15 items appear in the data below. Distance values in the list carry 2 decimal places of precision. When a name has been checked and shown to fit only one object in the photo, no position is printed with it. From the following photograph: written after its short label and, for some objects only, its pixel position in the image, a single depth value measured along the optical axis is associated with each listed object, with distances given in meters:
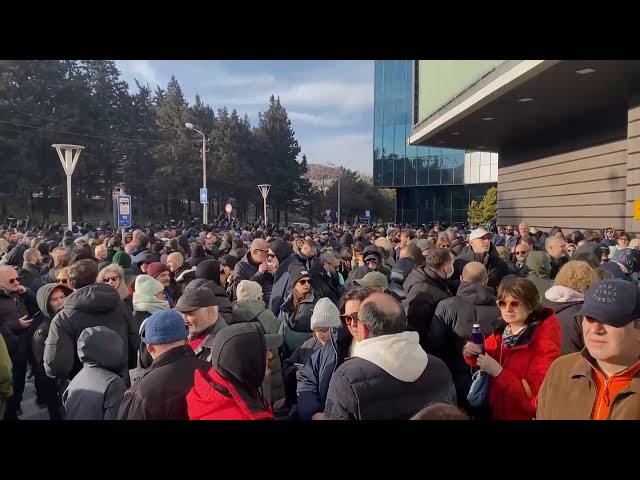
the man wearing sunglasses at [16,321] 4.98
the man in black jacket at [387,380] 2.33
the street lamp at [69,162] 15.35
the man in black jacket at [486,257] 6.82
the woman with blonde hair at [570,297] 3.58
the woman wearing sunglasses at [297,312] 4.84
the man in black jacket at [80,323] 4.10
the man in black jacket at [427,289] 4.27
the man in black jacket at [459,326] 3.93
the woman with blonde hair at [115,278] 5.20
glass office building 45.03
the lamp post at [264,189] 30.08
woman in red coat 3.07
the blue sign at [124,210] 13.15
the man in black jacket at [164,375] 2.65
